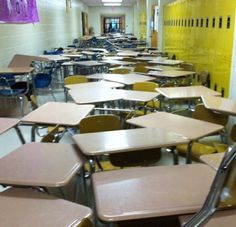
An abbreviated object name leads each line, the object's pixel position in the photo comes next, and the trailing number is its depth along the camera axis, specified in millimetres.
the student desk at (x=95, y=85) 4368
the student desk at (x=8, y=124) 2623
